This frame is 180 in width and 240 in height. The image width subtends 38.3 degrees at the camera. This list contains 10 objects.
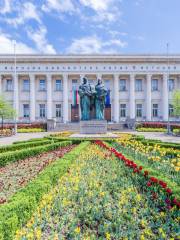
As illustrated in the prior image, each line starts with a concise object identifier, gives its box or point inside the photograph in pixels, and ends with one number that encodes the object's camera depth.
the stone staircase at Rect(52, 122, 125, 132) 34.97
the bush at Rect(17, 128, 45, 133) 33.22
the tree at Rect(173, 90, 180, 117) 32.11
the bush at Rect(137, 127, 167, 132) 32.69
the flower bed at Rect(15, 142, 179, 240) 3.87
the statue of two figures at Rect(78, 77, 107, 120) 20.41
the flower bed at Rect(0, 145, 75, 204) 6.01
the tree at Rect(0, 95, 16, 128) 33.54
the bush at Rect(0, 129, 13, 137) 26.82
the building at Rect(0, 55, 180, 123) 43.75
